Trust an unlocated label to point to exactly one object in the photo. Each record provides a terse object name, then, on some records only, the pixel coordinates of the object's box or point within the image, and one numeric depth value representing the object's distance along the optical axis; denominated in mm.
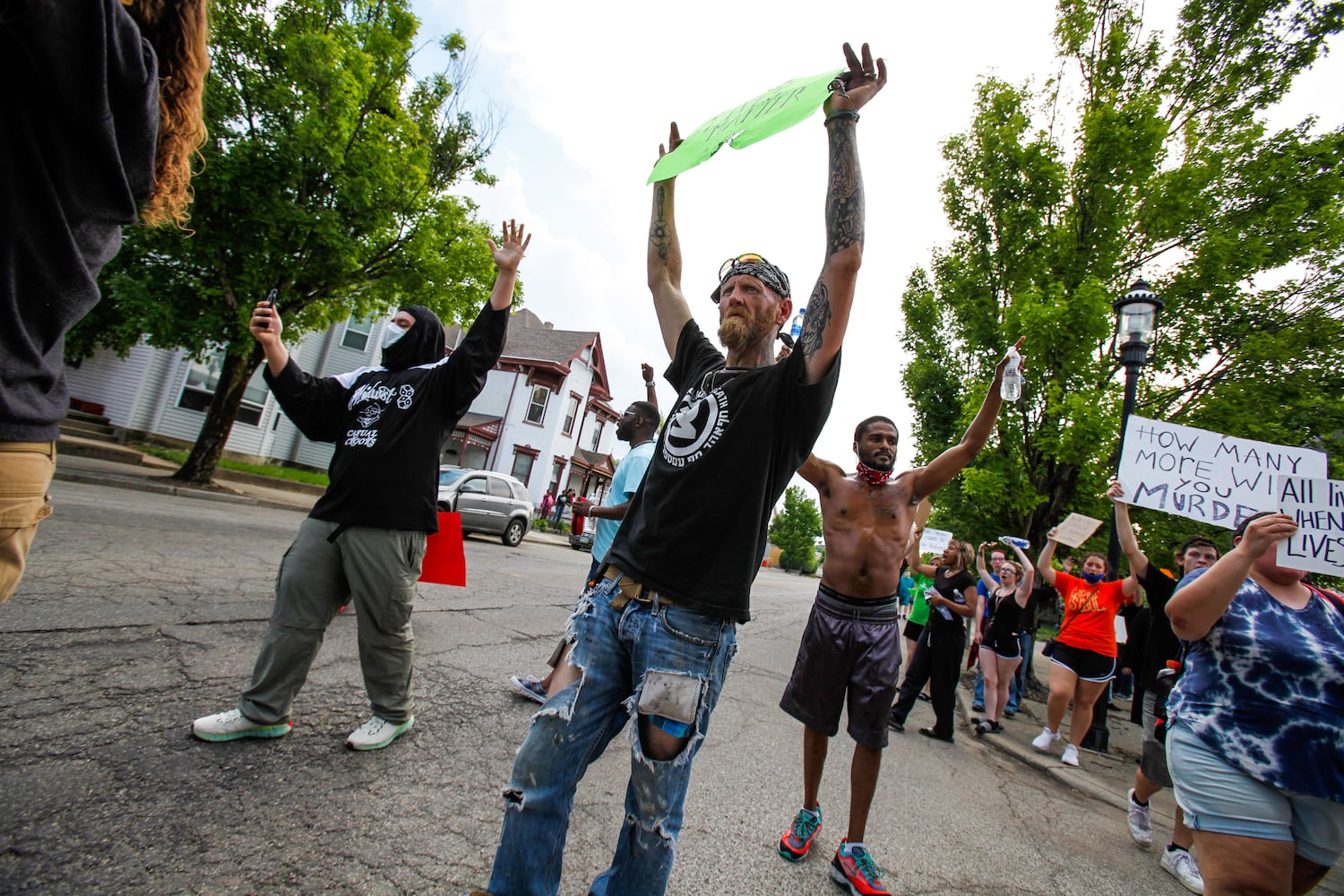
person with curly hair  1197
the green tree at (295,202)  11898
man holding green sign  1563
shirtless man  2869
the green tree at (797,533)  70188
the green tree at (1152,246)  9641
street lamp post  6863
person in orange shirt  5754
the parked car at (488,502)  14750
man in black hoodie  2752
